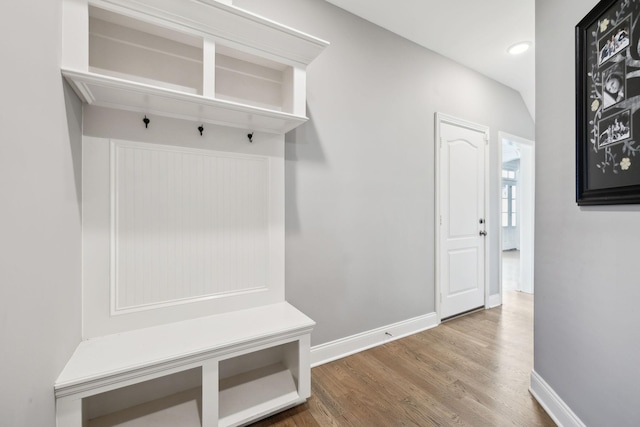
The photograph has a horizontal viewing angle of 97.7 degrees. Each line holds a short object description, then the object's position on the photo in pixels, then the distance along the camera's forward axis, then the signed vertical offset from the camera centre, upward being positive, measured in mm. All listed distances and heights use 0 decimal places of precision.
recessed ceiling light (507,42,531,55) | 2653 +1602
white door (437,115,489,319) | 2869 -25
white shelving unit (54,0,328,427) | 1166 +544
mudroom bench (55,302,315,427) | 1146 -732
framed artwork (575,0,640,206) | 1052 +454
